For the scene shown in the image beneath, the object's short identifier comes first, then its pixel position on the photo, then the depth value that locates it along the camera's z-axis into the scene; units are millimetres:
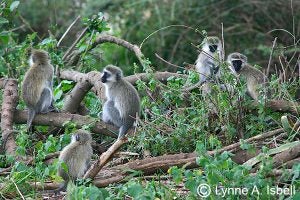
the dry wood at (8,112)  17984
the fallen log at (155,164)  15133
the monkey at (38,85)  19344
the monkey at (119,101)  18797
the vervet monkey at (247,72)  18936
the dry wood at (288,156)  14086
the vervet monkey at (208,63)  19203
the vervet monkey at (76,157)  15492
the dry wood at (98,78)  20086
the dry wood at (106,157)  14772
